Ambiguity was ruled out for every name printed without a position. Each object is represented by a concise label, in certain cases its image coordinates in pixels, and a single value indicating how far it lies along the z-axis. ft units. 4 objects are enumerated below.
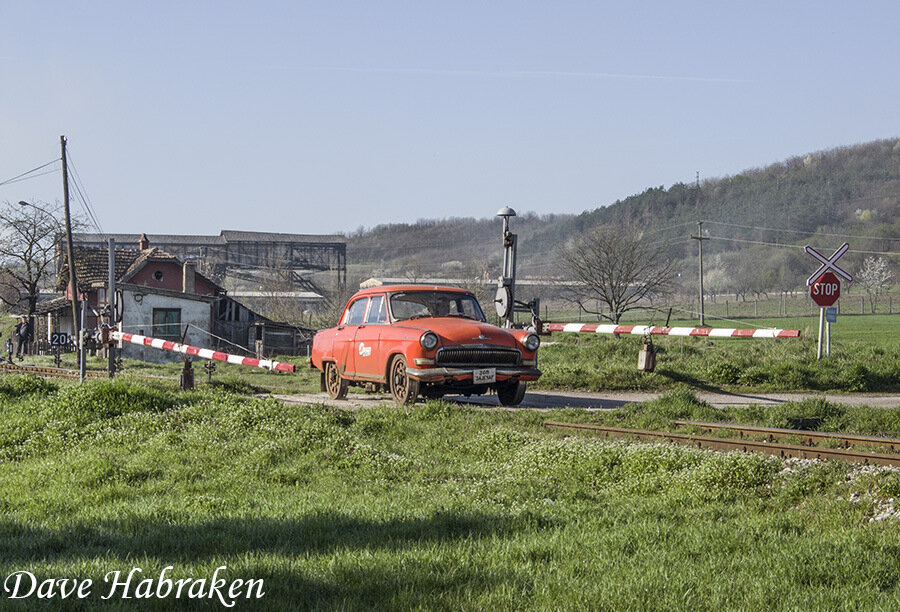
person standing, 141.26
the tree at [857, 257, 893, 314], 357.20
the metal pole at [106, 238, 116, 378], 62.34
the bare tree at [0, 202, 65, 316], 193.16
